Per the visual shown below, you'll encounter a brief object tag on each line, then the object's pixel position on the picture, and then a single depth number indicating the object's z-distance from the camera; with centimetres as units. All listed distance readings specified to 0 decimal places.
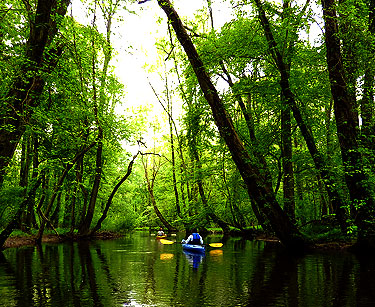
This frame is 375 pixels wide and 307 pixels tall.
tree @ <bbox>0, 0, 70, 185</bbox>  797
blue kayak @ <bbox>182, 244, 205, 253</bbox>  1678
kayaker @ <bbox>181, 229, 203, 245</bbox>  1805
